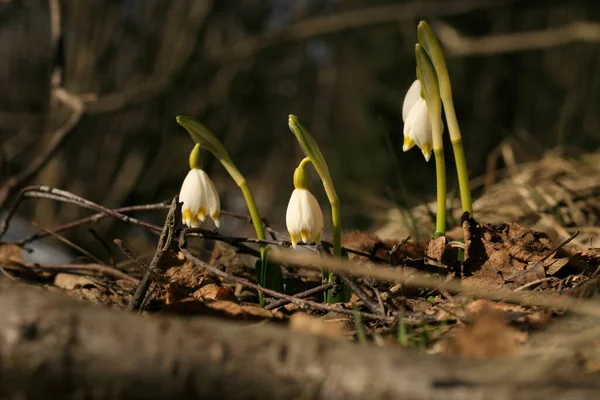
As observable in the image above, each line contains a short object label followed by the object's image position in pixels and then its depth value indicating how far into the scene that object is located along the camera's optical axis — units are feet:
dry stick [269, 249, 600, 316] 1.84
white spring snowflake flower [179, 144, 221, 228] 2.30
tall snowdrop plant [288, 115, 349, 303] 2.20
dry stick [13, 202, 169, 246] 2.36
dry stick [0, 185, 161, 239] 2.28
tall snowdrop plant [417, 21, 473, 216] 2.22
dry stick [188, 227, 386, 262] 2.27
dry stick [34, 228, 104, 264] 2.29
